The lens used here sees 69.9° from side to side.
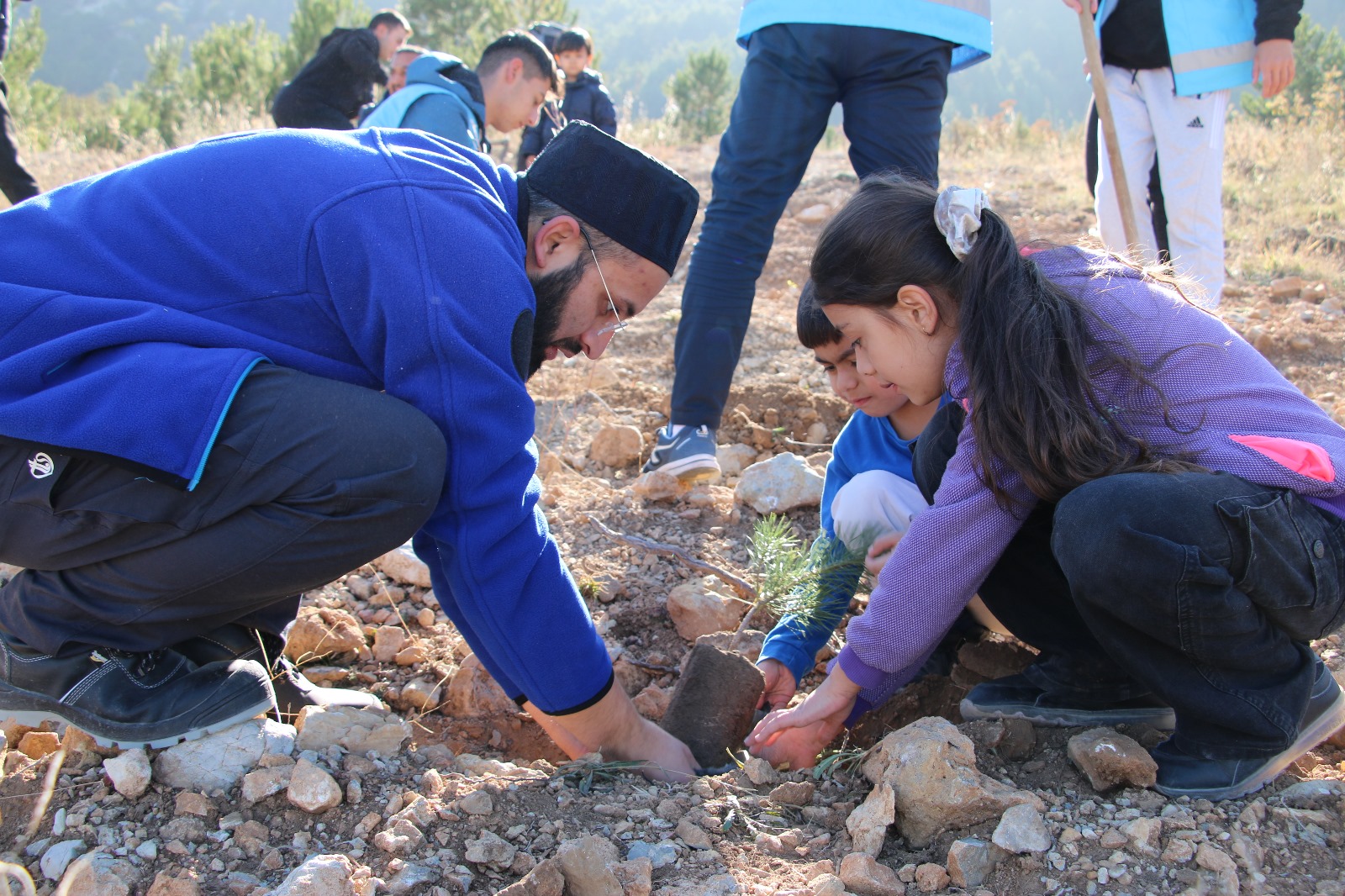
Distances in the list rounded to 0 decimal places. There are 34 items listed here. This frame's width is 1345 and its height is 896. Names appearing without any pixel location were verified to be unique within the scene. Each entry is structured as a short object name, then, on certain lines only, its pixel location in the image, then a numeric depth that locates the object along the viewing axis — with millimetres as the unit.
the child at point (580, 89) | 6773
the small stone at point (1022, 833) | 1356
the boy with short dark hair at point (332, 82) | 4930
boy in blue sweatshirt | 2047
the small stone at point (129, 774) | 1466
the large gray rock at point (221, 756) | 1515
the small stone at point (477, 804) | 1484
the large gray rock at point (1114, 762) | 1482
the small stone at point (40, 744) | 1646
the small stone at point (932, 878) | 1338
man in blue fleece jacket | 1389
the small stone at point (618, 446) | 3156
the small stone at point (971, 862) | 1344
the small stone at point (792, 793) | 1590
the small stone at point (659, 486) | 2824
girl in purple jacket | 1422
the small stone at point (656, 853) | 1397
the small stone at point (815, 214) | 6824
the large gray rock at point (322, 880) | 1223
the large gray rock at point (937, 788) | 1421
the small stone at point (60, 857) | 1313
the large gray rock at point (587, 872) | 1282
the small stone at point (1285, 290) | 4668
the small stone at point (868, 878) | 1306
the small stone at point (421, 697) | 2109
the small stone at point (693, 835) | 1457
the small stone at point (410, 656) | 2238
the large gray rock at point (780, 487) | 2740
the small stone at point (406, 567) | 2490
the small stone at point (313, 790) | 1466
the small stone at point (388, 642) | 2256
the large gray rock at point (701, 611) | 2301
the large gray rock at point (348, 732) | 1641
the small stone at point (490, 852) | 1378
